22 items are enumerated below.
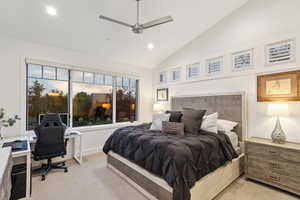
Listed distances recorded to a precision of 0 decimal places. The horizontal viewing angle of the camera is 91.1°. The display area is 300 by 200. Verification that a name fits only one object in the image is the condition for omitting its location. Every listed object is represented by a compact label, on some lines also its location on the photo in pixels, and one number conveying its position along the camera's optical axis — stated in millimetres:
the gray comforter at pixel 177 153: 1740
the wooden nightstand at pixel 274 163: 2188
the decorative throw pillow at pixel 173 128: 2757
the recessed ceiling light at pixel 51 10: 2649
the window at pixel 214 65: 3736
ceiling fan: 2367
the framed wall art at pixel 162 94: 5121
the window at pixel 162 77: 5195
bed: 1906
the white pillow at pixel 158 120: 3120
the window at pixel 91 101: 4031
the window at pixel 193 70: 4224
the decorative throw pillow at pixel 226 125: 3037
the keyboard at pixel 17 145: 2097
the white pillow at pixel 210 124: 2870
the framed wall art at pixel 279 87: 2600
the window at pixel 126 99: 4887
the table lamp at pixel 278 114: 2488
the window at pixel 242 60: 3192
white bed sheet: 2910
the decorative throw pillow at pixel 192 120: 2834
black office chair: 2633
